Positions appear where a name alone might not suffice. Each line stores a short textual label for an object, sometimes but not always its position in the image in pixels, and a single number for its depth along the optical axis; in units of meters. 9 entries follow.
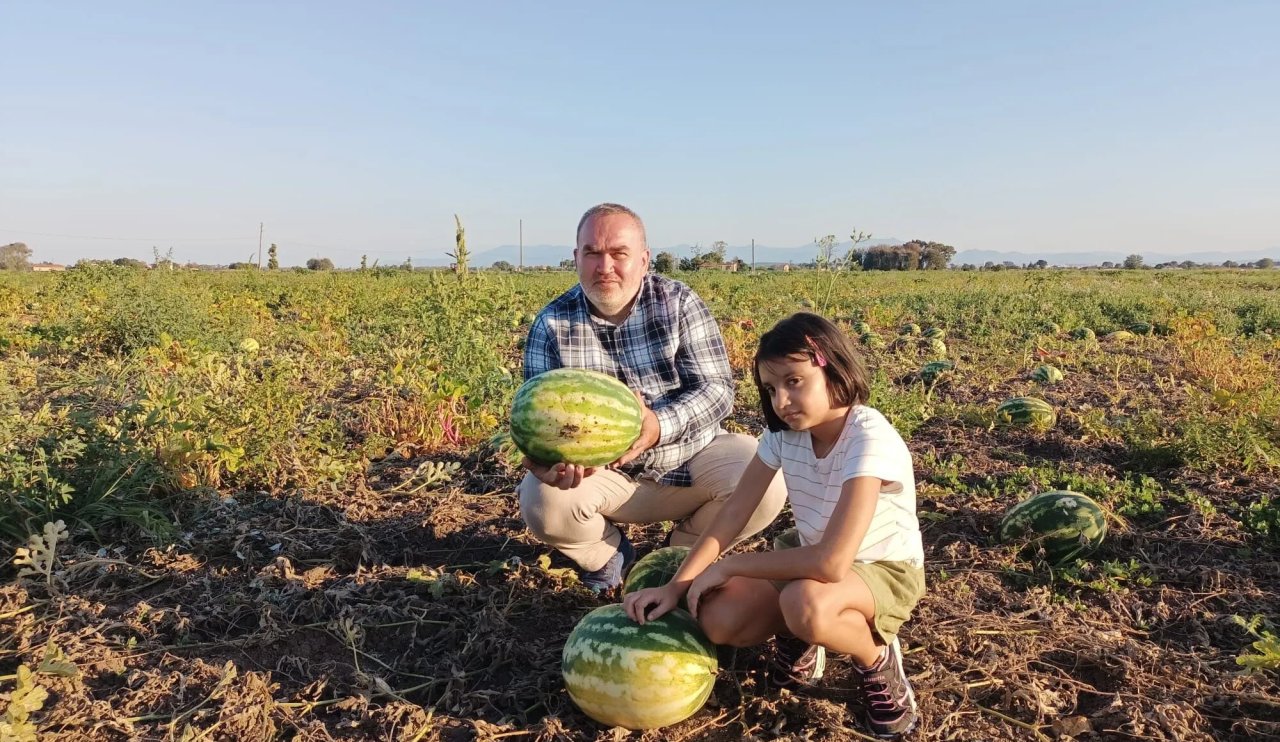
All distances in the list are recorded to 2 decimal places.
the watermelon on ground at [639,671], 2.31
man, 3.23
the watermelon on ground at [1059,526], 3.54
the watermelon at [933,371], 7.42
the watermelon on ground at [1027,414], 5.55
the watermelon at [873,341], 9.42
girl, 2.30
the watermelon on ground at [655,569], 2.84
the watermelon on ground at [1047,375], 7.15
